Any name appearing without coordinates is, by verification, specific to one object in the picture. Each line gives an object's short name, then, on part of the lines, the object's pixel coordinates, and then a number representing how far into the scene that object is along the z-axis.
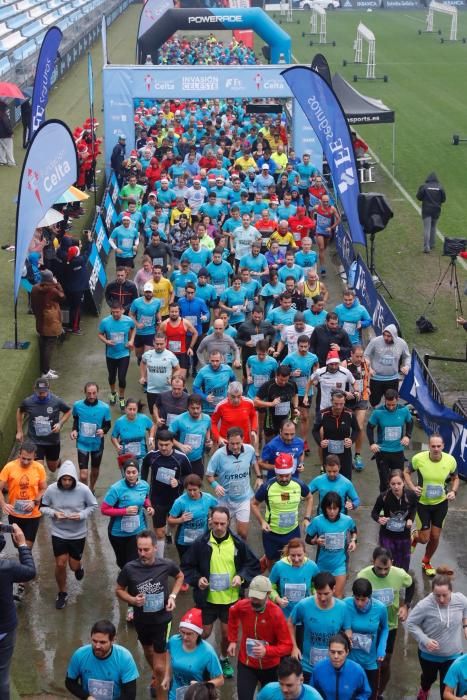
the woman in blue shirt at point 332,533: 10.46
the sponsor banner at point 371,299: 17.02
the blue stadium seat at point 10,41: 43.16
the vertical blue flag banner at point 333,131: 20.42
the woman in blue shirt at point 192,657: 8.40
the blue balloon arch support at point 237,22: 35.12
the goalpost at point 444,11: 64.25
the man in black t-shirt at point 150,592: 9.57
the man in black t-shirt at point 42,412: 13.07
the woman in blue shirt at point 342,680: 8.36
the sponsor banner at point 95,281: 19.94
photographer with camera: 8.77
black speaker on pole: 20.17
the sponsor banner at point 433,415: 13.68
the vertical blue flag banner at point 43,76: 22.05
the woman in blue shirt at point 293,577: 9.64
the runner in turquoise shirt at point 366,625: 9.04
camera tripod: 20.56
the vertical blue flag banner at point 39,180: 16.33
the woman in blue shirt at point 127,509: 10.91
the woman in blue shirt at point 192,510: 10.73
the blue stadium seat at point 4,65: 38.93
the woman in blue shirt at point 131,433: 12.52
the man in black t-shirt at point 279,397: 13.69
